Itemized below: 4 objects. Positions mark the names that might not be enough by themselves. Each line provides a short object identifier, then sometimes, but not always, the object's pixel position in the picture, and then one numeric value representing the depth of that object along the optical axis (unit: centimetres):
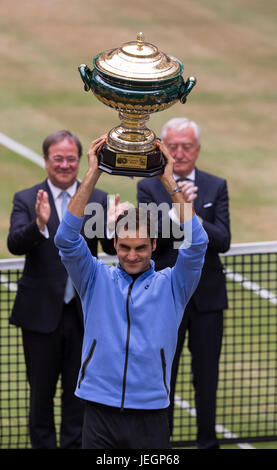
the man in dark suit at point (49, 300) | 1576
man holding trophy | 1251
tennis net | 1794
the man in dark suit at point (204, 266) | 1603
